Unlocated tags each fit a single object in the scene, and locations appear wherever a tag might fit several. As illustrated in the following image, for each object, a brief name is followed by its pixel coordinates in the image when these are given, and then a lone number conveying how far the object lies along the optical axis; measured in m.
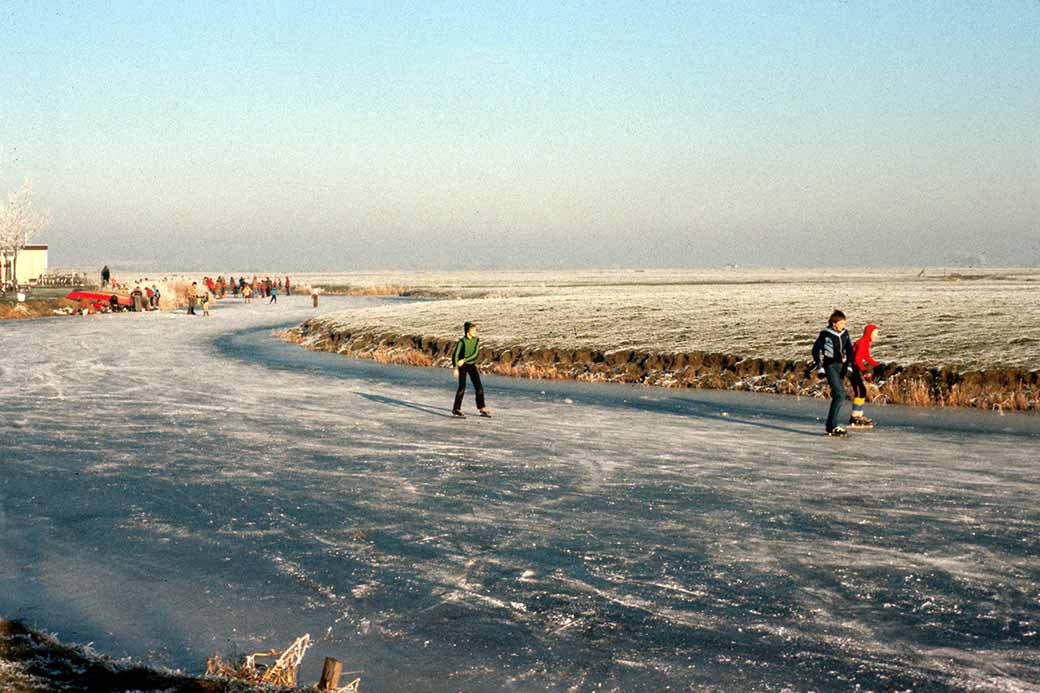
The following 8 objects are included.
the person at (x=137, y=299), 71.44
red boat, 69.12
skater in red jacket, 17.58
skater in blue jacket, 16.94
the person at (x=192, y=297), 64.94
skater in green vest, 19.33
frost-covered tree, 95.31
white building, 98.56
